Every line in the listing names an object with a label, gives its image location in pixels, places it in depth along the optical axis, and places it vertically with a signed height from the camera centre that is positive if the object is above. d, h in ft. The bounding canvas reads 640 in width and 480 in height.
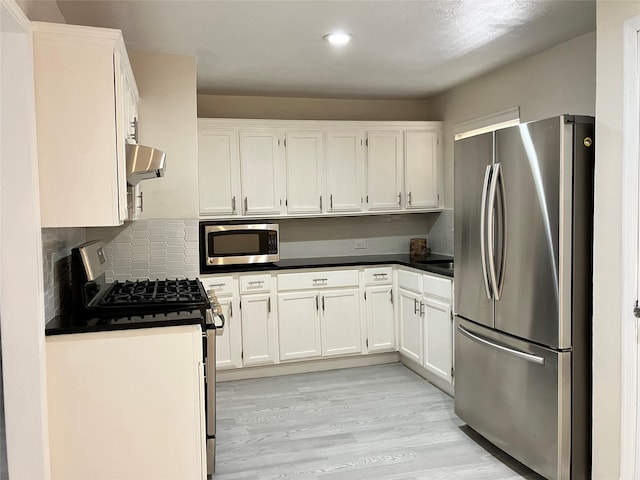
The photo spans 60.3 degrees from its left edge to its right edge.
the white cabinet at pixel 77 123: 6.98 +1.36
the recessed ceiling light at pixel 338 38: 10.53 +3.64
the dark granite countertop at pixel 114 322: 7.40 -1.33
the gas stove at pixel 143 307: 7.97 -1.28
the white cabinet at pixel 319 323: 15.01 -2.72
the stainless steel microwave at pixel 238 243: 14.80 -0.47
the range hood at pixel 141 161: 8.01 +0.98
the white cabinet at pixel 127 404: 7.41 -2.45
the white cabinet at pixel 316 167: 15.01 +1.66
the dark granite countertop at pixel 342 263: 14.57 -1.07
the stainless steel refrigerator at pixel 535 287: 8.43 -1.05
